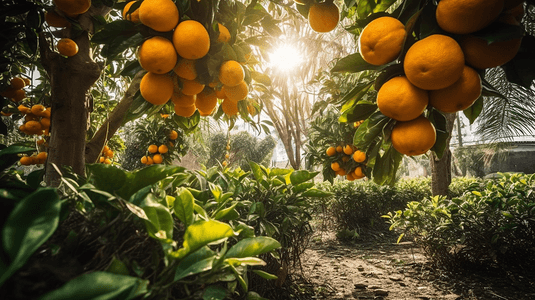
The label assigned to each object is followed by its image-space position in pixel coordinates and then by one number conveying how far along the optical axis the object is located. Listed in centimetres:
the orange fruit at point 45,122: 191
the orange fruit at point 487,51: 70
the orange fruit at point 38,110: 190
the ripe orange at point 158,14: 79
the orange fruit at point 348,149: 304
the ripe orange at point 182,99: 103
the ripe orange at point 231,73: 91
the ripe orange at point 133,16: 90
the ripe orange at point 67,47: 124
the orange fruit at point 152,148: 393
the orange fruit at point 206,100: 111
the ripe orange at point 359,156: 256
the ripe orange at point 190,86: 99
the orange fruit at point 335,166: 317
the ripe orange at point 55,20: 121
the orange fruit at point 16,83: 159
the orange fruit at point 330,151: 325
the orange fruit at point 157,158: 388
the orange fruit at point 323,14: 105
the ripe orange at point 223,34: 93
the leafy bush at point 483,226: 229
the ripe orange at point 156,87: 92
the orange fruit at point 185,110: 111
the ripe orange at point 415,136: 80
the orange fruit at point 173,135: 404
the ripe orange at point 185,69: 91
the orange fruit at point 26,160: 222
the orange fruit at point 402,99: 76
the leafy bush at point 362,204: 542
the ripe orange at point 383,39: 78
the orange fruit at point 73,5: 102
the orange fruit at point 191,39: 82
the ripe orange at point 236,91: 101
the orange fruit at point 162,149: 394
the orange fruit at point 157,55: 81
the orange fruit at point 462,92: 72
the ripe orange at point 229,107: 118
